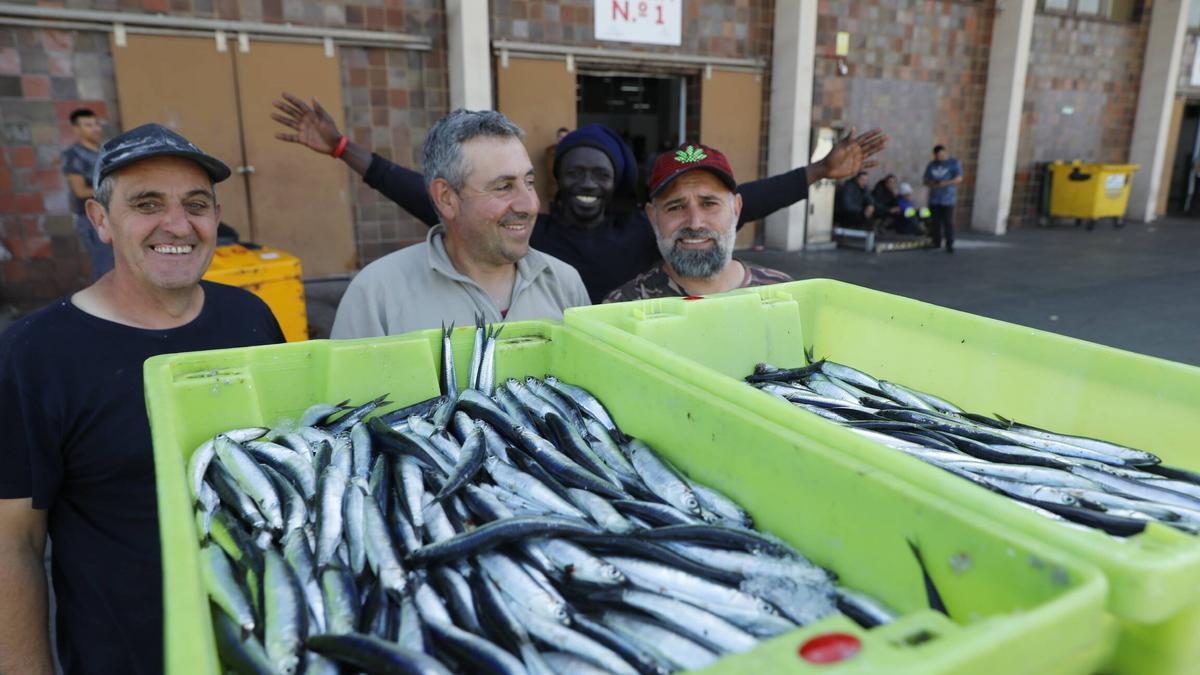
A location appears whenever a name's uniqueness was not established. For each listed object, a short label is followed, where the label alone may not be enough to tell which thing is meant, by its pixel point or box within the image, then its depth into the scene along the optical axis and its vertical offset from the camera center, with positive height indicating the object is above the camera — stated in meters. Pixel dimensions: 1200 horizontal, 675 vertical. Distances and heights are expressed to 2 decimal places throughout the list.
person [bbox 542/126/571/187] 11.39 +0.09
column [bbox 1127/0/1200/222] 17.88 +1.58
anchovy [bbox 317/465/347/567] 1.28 -0.69
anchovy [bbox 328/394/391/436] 1.78 -0.67
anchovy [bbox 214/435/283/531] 1.40 -0.66
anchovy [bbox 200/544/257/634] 1.09 -0.70
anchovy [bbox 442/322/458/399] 1.98 -0.60
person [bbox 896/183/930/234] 14.10 -1.09
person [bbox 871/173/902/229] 14.38 -0.81
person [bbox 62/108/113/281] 6.78 -0.08
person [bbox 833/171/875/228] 14.09 -0.86
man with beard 3.04 -0.28
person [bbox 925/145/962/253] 13.73 -0.59
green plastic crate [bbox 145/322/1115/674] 0.79 -0.56
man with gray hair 2.74 -0.36
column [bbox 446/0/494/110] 9.98 +1.53
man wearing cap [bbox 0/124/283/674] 1.86 -0.71
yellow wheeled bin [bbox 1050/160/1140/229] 16.88 -0.72
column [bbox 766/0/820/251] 12.68 +1.30
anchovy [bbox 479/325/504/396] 1.98 -0.59
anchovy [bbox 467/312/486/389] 2.00 -0.56
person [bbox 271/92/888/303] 3.73 -0.17
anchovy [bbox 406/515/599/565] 1.25 -0.67
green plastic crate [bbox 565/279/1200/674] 0.90 -0.54
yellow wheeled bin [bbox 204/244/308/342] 5.36 -0.91
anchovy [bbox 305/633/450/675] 0.94 -0.68
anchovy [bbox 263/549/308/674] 1.02 -0.70
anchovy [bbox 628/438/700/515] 1.40 -0.67
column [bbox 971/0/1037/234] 15.38 +1.04
